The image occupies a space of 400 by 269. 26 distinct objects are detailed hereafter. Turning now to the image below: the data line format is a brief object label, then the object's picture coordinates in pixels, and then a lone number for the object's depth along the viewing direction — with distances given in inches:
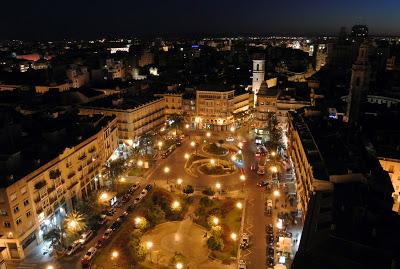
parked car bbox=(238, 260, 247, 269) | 1867.5
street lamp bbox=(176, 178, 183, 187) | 2945.4
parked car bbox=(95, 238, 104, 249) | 2098.2
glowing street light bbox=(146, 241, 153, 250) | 2032.0
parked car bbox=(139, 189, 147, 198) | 2726.9
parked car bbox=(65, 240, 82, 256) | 2057.6
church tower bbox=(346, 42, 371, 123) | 3464.6
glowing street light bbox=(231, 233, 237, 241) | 2135.6
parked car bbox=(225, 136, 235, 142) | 4057.6
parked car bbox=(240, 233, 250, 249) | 2057.2
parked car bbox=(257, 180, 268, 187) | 2866.9
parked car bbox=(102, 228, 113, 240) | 2179.1
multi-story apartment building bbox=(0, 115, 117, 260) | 2027.6
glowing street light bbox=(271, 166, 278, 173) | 3104.3
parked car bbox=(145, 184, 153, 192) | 2849.4
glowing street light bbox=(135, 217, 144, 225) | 2214.8
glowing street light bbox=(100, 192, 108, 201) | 2726.4
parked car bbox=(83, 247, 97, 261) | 1974.8
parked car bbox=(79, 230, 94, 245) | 2153.1
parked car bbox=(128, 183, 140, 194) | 2802.2
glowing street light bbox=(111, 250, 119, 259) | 1977.5
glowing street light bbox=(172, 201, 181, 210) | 2447.7
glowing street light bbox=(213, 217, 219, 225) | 2229.8
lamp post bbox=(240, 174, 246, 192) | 2980.1
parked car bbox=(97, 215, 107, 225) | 2354.8
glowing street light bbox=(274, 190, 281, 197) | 2645.2
